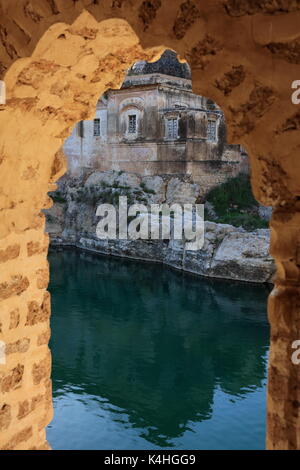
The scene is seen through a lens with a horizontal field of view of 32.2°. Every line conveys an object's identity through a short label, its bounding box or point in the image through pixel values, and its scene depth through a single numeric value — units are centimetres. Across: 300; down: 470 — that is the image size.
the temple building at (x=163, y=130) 2234
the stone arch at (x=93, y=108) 207
